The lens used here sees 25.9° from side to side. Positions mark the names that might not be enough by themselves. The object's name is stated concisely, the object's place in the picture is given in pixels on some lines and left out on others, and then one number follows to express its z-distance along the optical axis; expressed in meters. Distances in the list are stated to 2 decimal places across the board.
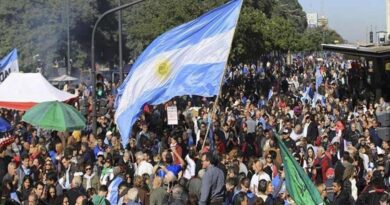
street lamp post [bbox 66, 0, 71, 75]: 64.88
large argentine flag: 14.42
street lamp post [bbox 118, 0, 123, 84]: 32.53
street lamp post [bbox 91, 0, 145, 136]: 20.91
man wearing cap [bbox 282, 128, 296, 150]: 16.99
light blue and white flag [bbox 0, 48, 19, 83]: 27.33
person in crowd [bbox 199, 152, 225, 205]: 12.16
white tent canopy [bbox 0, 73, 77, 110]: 23.19
